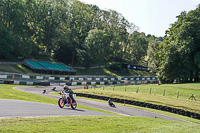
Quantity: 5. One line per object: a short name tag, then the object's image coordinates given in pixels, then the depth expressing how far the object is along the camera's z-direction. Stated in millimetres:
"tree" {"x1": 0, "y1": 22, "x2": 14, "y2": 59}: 64812
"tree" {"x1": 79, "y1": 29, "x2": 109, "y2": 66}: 86575
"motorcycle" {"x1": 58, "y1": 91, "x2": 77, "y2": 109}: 19116
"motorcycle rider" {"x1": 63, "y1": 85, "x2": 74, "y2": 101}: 19016
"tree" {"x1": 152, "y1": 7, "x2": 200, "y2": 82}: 57666
